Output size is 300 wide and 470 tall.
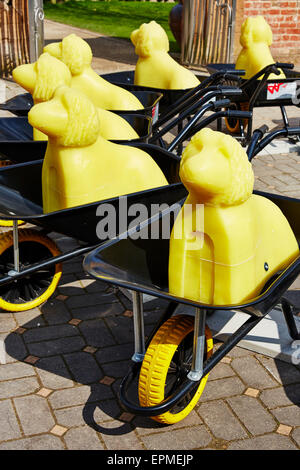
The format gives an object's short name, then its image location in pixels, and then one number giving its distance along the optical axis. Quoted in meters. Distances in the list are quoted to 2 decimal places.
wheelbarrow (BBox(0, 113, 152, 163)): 4.52
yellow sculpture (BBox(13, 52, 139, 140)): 4.17
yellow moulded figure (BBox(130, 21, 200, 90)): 6.45
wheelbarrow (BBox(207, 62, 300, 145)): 6.74
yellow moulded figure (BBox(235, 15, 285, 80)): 7.25
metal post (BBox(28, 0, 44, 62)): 9.59
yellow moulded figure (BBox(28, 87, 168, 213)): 3.54
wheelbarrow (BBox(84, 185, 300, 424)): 2.77
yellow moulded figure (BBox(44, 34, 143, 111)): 5.28
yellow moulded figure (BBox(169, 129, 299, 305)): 2.71
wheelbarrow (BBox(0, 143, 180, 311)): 3.57
